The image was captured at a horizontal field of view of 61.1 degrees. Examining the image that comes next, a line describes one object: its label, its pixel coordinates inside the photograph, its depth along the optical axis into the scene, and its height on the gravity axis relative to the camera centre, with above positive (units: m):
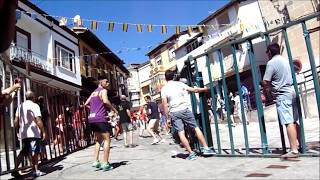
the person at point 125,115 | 8.84 +0.41
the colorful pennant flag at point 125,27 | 11.39 +4.17
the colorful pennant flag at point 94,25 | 11.14 +4.28
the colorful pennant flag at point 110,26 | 11.31 +4.24
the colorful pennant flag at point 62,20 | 11.25 +4.63
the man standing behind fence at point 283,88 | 3.85 +0.38
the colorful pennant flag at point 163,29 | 12.03 +4.19
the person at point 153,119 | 8.65 +0.18
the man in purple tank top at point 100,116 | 4.73 +0.24
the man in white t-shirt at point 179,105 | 4.87 +0.31
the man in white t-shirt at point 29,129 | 4.59 +0.11
